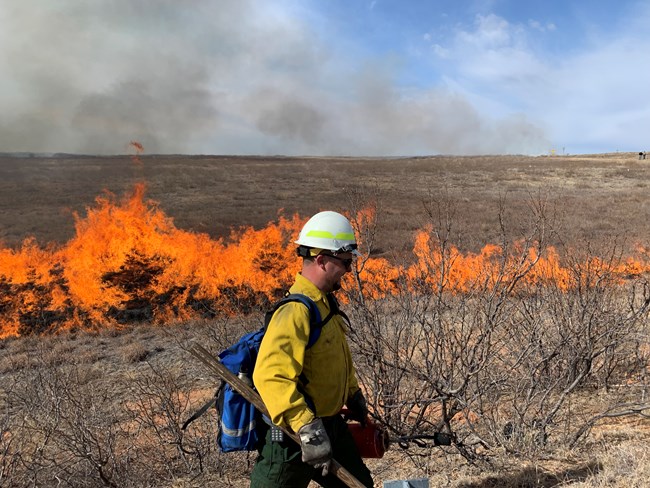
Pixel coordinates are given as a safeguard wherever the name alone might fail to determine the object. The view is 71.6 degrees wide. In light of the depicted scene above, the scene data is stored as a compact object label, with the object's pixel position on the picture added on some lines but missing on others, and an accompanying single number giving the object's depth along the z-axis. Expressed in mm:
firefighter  1951
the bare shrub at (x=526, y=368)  3936
